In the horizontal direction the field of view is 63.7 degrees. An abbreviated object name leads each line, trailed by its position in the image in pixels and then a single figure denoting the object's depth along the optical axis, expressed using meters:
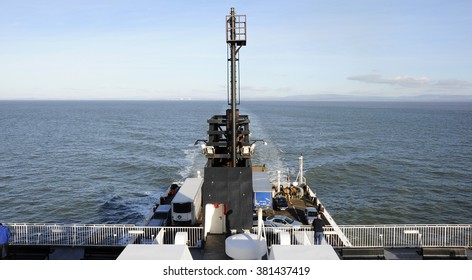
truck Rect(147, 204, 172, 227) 22.98
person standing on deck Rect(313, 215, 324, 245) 15.79
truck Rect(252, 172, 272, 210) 25.06
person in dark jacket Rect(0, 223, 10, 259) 13.59
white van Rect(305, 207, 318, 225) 23.07
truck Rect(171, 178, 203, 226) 22.53
